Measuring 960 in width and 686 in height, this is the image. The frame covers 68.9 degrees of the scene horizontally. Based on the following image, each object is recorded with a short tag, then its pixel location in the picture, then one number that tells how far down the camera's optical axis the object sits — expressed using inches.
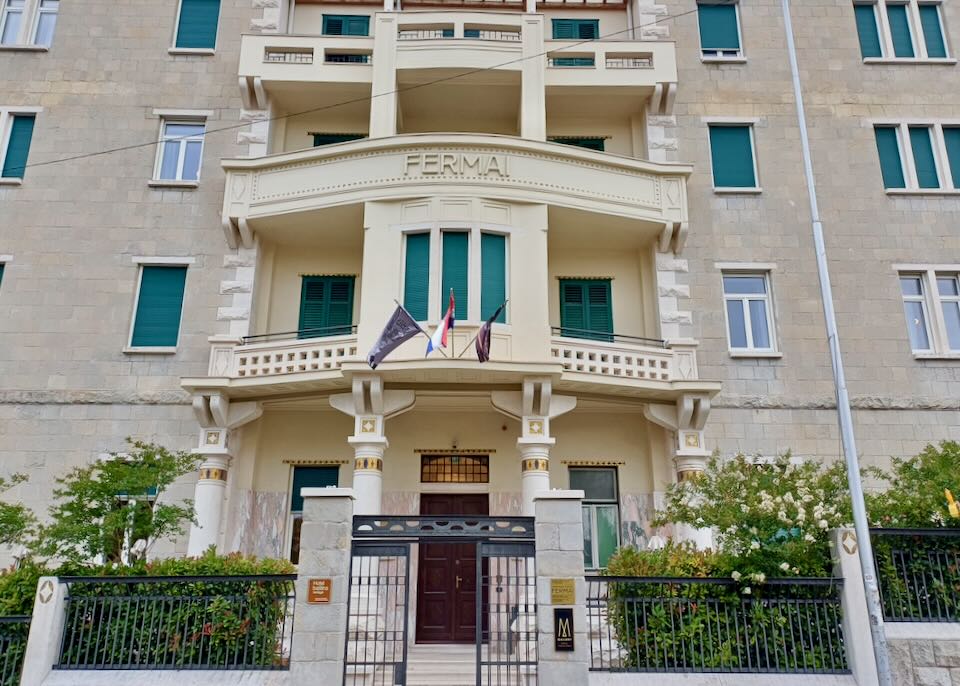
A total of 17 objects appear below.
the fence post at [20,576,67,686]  350.6
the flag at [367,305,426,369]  526.0
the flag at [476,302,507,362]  537.0
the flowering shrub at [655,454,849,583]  379.2
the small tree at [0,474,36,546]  444.1
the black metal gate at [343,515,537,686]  358.9
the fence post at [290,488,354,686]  348.8
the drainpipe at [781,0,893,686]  359.3
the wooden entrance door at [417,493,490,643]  592.4
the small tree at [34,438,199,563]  418.9
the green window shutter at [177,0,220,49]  768.9
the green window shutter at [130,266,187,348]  672.4
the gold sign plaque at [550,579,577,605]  362.9
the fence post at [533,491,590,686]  354.3
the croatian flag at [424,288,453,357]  529.3
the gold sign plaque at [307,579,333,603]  358.3
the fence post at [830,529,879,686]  359.5
